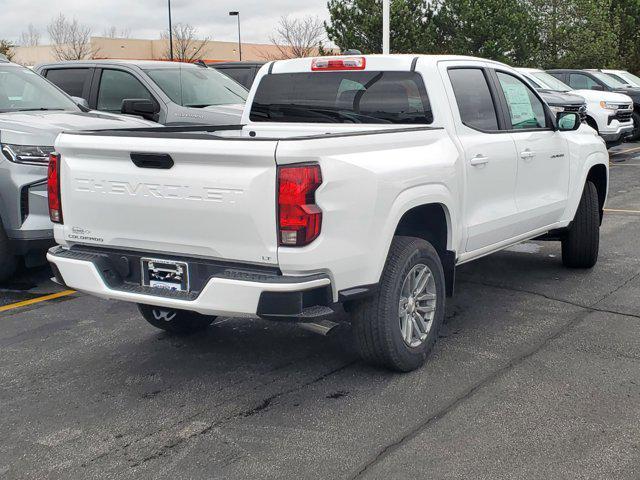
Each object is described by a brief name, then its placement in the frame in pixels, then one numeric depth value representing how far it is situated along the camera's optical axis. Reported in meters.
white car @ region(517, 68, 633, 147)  18.39
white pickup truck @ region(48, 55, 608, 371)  4.00
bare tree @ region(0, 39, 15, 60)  45.31
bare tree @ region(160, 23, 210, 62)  64.06
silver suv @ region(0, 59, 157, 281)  6.81
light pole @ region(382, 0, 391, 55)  20.00
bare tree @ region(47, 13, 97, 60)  64.35
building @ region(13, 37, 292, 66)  66.56
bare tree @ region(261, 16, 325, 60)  60.46
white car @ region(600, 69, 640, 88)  21.58
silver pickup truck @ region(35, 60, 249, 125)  10.03
